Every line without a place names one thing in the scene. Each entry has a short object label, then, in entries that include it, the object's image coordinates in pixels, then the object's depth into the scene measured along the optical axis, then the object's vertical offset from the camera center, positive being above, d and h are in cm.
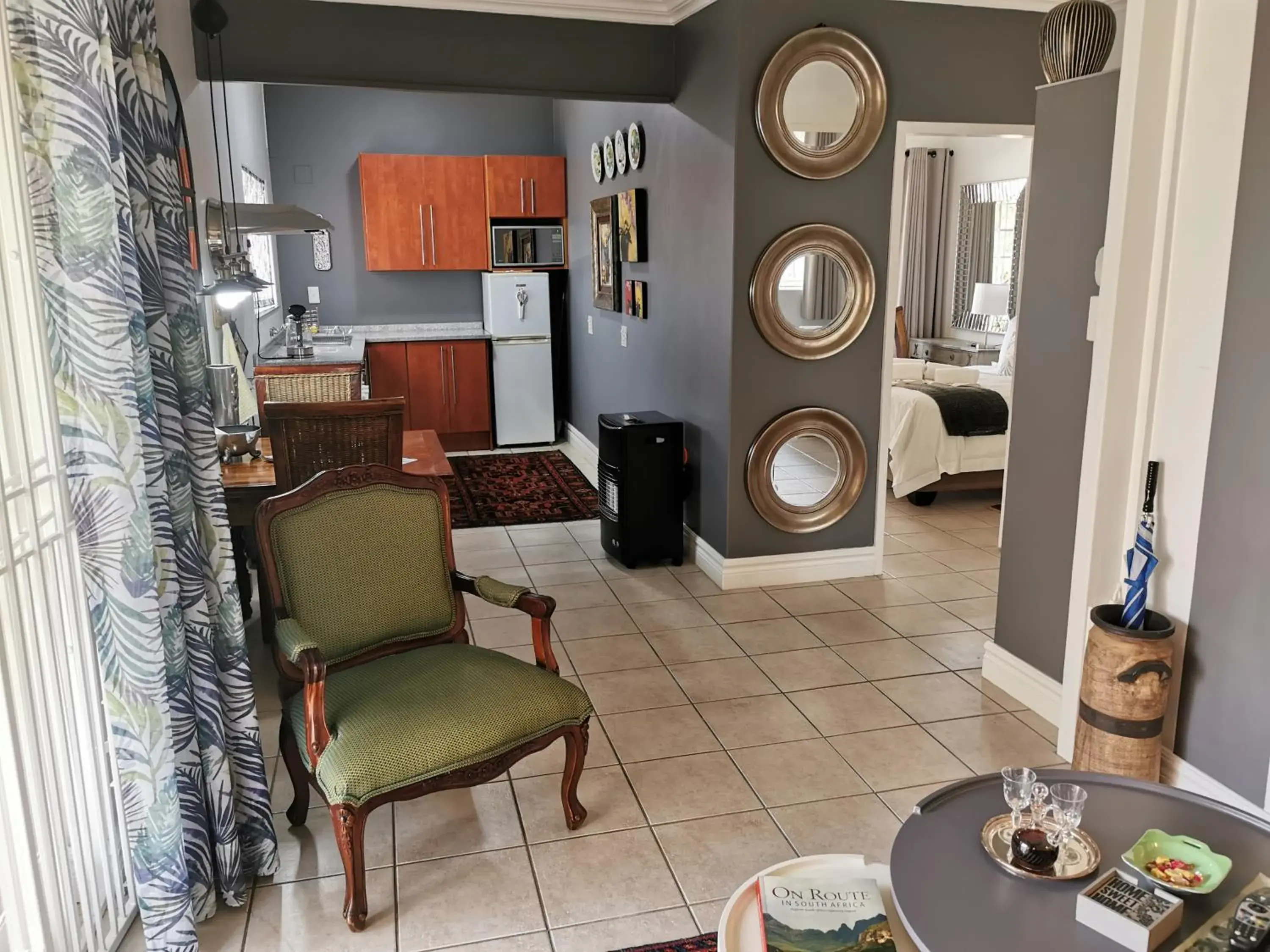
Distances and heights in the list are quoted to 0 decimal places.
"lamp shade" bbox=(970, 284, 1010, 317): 830 -18
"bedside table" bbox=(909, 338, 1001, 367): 847 -65
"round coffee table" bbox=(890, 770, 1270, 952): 147 -96
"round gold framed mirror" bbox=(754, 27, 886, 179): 398 +73
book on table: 153 -102
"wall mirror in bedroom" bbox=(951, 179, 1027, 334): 840 +21
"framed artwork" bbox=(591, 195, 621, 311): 594 +17
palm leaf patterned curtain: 170 -33
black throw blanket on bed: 575 -77
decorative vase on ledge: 277 +69
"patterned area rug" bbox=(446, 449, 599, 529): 575 -133
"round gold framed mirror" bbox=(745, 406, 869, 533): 435 -85
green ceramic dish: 152 -93
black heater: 461 -97
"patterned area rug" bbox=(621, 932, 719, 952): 213 -144
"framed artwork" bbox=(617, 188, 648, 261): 535 +31
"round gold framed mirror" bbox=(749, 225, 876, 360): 416 -5
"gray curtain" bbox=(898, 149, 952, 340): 923 +47
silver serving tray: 159 -95
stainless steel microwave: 746 +27
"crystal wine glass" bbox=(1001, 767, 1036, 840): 169 -88
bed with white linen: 571 -100
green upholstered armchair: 218 -98
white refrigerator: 732 -55
